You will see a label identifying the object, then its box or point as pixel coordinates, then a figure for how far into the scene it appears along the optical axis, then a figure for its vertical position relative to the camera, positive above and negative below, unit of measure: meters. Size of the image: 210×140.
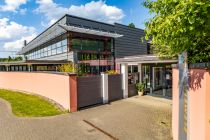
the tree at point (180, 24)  2.45 +0.80
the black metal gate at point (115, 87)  10.81 -1.68
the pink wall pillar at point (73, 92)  8.71 -1.63
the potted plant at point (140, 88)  12.40 -1.98
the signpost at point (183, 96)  4.19 -0.96
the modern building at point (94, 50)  13.32 +2.26
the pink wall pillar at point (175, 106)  4.93 -1.51
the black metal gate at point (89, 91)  9.18 -1.69
